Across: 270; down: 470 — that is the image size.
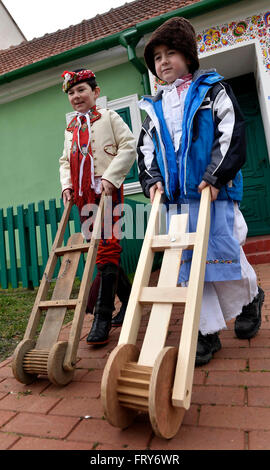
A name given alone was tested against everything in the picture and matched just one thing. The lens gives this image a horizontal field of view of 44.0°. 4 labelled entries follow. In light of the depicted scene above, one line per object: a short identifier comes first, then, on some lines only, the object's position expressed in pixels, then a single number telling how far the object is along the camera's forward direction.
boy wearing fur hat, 1.83
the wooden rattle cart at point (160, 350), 1.20
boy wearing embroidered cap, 2.44
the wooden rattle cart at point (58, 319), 1.81
